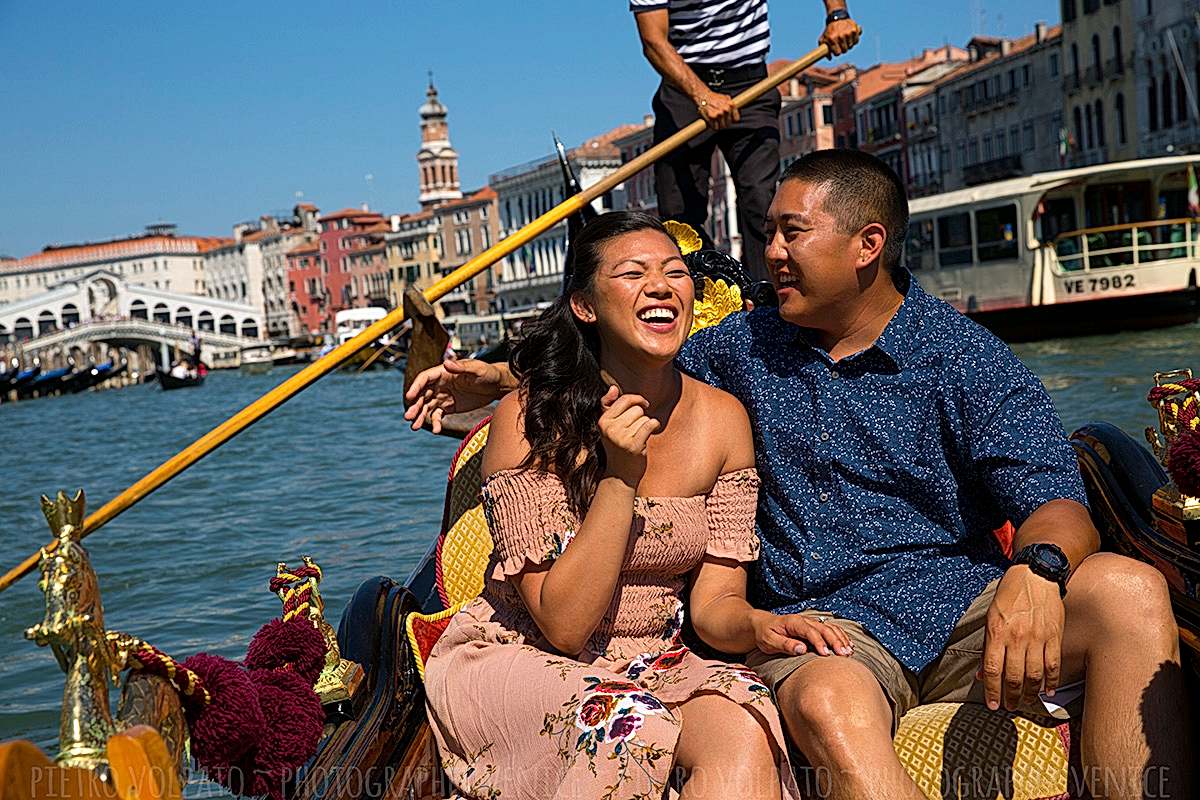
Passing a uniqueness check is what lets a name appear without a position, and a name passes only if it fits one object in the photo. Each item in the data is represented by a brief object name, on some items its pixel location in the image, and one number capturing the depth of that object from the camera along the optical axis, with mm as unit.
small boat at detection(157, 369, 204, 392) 28844
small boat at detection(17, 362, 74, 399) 30734
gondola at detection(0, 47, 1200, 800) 931
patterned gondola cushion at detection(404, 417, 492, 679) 1648
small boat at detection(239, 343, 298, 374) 39812
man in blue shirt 1394
